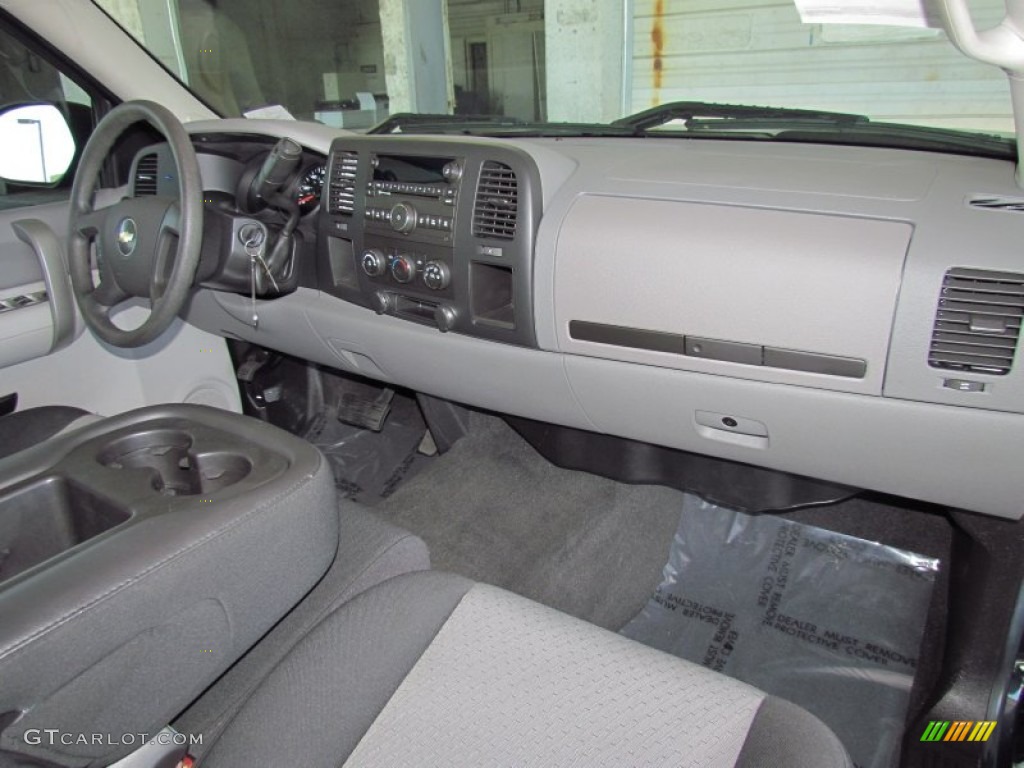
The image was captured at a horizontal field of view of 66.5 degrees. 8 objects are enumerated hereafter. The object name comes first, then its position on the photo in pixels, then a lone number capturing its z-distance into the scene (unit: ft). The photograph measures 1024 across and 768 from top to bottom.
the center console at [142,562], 2.85
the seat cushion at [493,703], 3.05
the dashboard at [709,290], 4.23
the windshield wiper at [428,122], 7.36
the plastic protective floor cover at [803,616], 5.98
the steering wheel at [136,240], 5.40
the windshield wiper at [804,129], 5.37
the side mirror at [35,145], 7.53
